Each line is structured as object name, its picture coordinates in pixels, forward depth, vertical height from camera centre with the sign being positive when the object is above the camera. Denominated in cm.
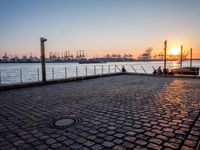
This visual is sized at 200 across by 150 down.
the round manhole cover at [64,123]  479 -171
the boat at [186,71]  2716 -166
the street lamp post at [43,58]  1347 +33
